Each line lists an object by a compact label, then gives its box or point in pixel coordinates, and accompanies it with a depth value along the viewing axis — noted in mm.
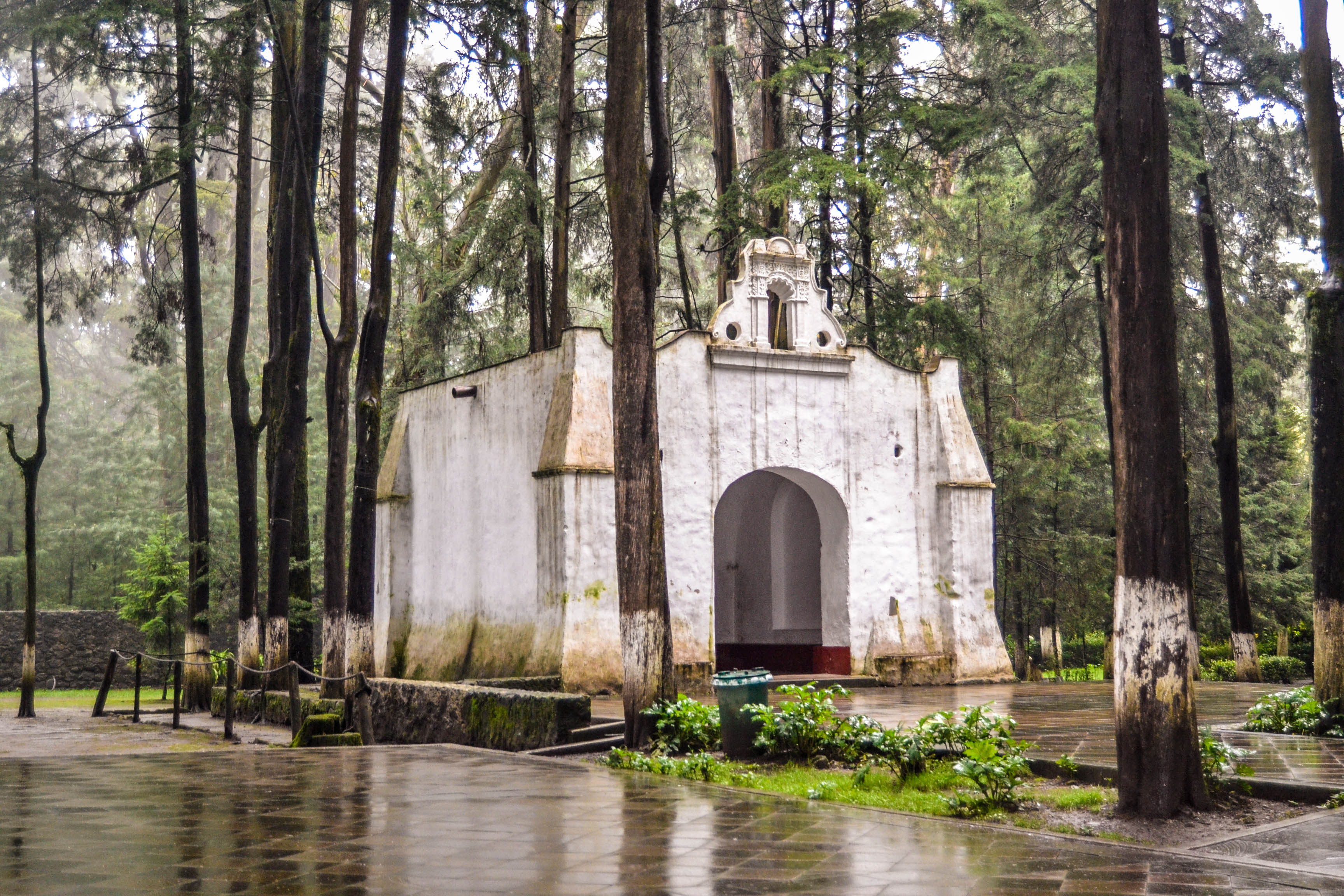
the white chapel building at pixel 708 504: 14922
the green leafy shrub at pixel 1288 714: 9961
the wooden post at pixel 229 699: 13602
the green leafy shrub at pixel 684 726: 10148
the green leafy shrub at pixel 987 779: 7207
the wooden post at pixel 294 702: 13219
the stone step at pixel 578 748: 10711
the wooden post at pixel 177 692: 15891
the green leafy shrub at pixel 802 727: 9344
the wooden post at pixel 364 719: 11883
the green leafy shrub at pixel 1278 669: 21031
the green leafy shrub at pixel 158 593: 27406
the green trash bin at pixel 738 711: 9766
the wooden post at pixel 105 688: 17812
